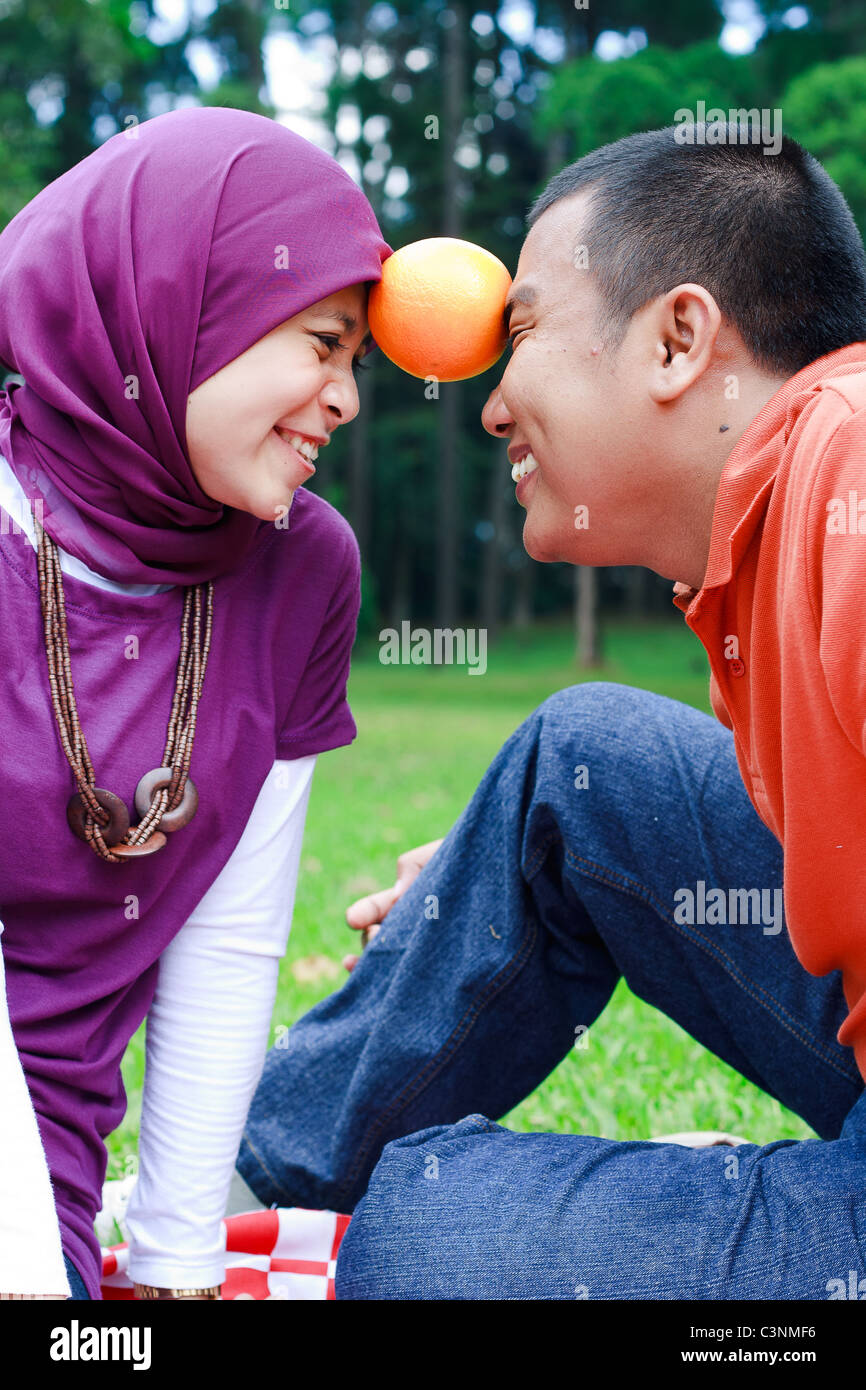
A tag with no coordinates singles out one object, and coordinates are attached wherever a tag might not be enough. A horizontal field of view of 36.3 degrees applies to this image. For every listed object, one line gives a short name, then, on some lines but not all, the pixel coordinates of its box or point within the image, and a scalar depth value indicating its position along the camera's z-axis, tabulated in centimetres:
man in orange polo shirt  154
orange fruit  182
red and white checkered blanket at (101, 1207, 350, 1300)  213
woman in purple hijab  169
